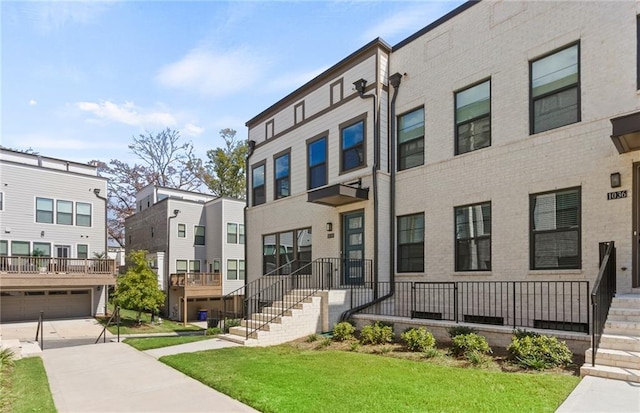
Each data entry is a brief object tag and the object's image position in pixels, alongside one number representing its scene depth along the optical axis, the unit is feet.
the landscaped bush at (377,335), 28.43
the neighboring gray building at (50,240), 68.49
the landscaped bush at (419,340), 25.45
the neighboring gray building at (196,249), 87.56
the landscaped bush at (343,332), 30.53
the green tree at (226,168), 123.44
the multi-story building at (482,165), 25.49
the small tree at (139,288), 69.56
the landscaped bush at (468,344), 23.15
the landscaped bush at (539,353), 20.22
